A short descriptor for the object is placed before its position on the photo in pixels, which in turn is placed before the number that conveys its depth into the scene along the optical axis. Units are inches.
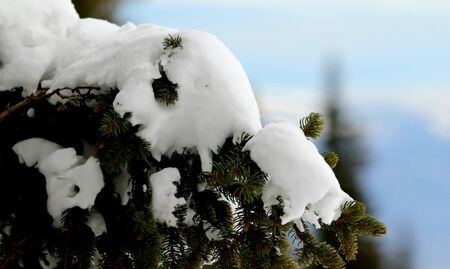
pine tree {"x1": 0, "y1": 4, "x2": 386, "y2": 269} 117.6
